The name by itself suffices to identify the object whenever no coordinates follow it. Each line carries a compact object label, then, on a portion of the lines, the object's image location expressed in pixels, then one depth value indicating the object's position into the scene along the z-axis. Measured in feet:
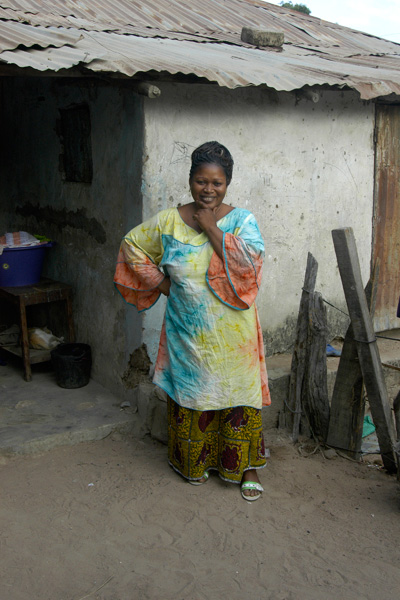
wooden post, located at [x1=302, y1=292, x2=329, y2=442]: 13.67
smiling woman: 10.82
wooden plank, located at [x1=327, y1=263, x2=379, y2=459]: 13.05
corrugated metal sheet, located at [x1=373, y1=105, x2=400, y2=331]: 17.80
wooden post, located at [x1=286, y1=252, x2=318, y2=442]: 13.71
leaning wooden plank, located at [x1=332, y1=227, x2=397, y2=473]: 12.04
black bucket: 15.80
